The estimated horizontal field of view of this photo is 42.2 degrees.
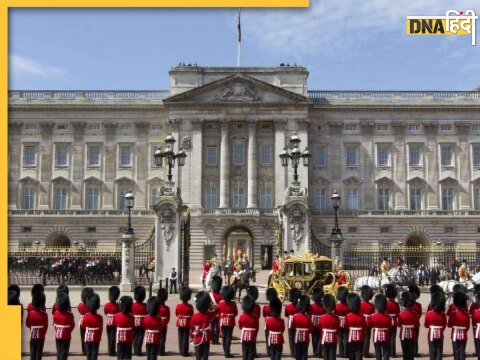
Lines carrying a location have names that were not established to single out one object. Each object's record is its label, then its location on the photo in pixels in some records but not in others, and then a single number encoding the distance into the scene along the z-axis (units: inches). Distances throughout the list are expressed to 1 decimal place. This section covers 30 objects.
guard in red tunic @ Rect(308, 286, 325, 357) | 525.7
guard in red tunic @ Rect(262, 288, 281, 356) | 499.5
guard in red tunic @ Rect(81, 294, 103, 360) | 474.3
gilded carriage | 855.7
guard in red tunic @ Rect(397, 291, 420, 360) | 493.4
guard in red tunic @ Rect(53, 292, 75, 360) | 476.7
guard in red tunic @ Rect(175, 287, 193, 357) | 525.3
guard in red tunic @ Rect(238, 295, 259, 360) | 483.5
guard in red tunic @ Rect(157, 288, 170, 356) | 521.3
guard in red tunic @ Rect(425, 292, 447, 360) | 487.5
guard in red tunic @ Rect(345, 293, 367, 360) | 483.8
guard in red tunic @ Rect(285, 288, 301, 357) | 501.0
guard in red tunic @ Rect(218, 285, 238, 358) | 534.9
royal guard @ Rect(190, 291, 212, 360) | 479.8
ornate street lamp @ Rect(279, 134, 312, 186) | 1056.8
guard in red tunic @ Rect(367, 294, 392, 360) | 487.2
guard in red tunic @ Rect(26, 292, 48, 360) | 474.0
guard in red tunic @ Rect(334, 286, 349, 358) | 516.4
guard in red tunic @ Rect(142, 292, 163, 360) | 481.1
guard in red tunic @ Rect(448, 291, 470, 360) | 490.3
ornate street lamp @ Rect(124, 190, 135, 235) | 1054.6
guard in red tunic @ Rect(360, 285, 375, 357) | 525.7
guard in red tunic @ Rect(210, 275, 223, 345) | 581.6
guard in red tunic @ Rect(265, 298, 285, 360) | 474.6
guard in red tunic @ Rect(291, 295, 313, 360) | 478.6
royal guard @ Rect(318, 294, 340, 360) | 477.1
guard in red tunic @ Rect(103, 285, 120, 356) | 520.4
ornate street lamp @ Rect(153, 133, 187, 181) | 1042.2
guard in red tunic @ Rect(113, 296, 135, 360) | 479.8
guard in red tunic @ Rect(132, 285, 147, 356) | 517.0
